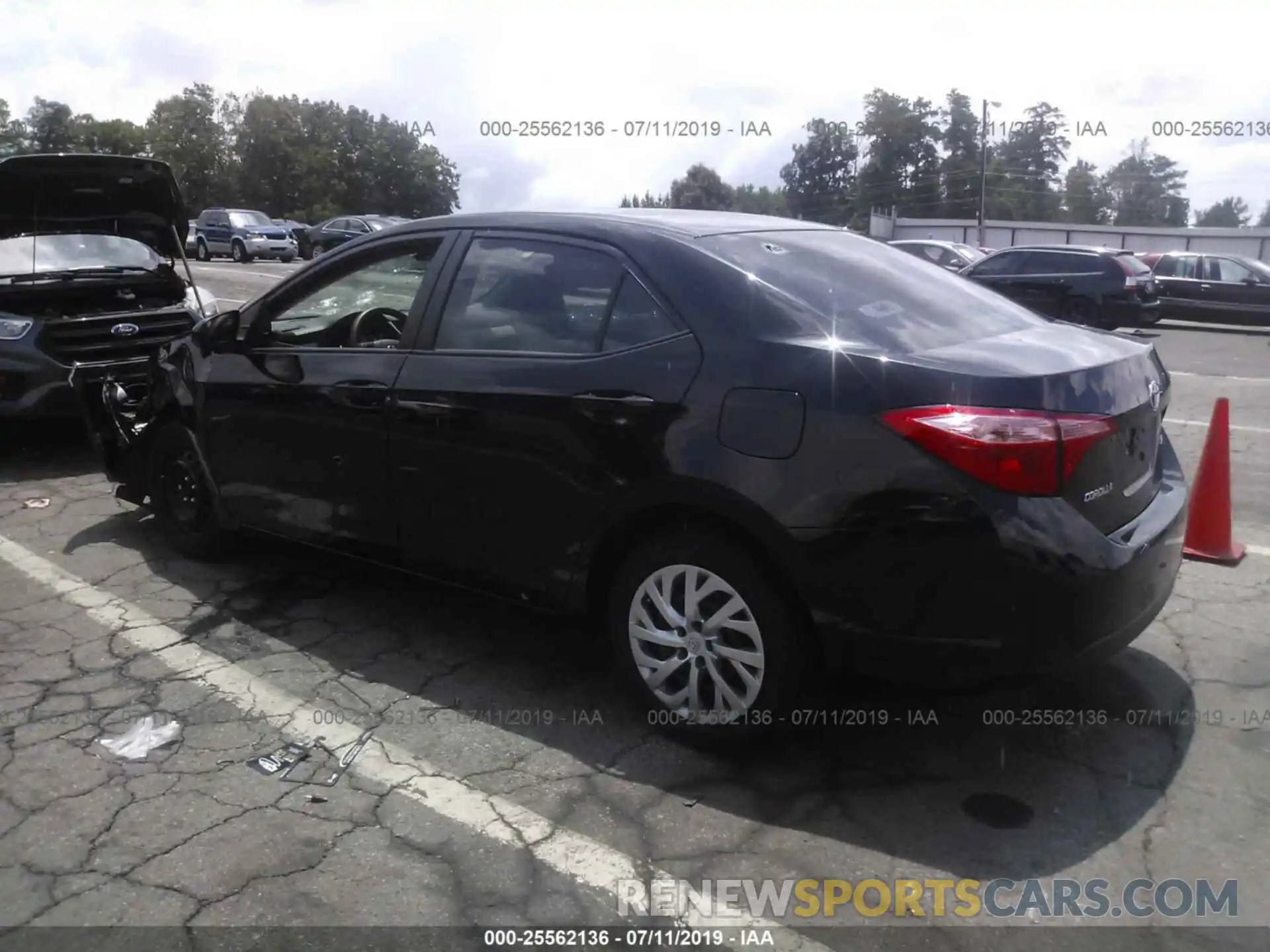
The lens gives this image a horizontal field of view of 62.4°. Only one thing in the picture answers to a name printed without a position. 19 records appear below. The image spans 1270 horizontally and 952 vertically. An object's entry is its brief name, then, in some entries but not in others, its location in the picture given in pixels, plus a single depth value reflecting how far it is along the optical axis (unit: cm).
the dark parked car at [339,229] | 2883
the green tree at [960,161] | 7375
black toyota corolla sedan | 283
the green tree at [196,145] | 6850
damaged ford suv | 672
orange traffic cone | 496
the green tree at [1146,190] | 9512
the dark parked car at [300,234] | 3338
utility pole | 4886
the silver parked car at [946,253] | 2166
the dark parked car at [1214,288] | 1850
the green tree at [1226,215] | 11294
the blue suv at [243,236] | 3114
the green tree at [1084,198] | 8962
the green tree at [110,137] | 7269
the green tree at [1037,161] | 8394
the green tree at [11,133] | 7900
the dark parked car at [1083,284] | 1723
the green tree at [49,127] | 7888
